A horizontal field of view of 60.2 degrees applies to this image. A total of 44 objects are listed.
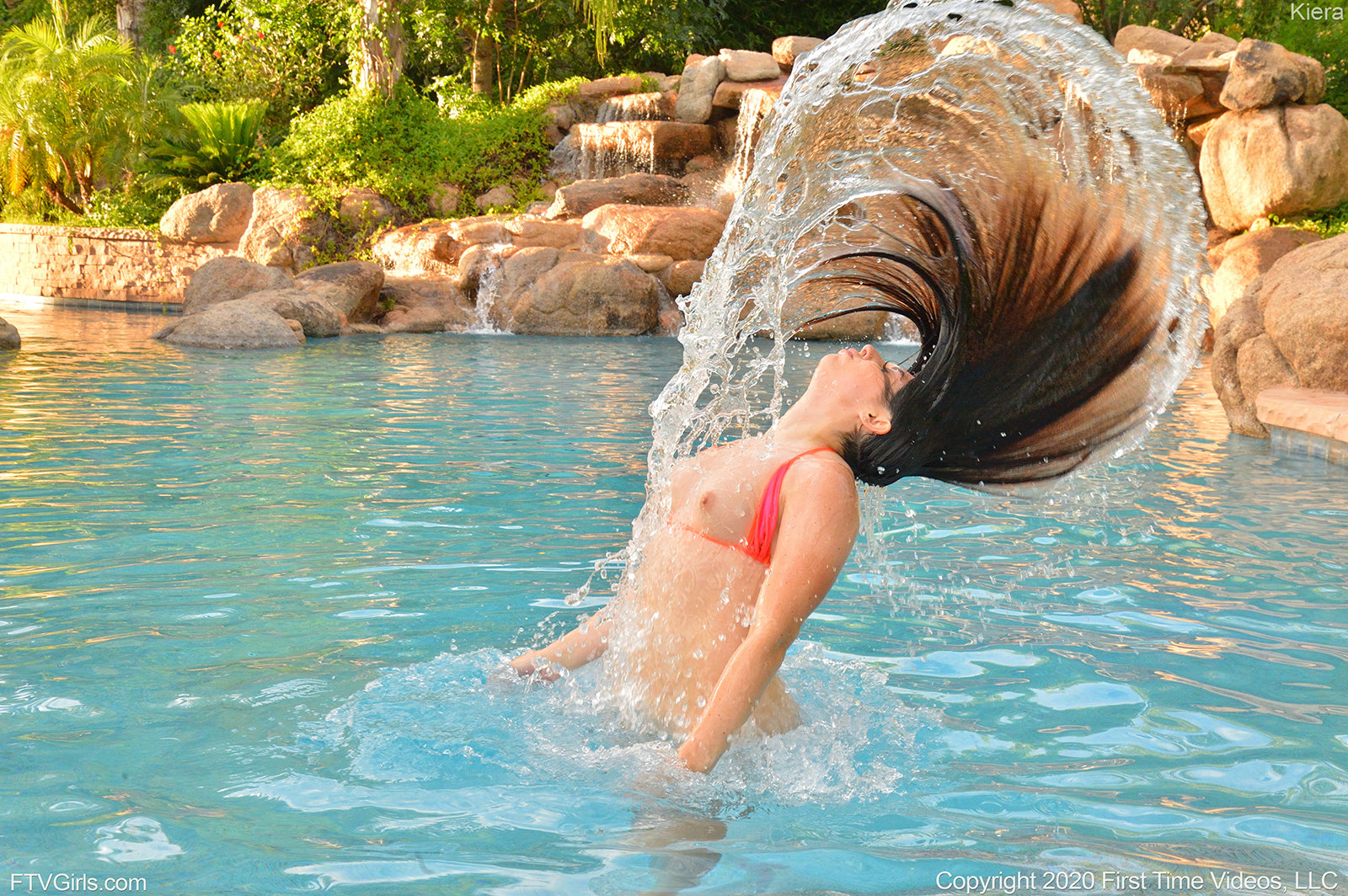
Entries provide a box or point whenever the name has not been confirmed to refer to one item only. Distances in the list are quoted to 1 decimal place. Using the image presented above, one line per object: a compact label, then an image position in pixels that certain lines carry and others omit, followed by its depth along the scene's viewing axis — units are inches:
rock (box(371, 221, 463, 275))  844.0
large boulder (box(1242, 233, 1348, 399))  345.1
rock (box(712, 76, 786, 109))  934.4
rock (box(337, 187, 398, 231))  910.4
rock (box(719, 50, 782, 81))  943.0
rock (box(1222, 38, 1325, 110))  724.7
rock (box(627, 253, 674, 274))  763.4
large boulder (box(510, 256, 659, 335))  718.5
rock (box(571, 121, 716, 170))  940.0
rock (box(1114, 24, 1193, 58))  813.9
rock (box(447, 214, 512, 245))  828.6
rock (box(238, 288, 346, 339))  641.6
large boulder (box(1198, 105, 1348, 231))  724.7
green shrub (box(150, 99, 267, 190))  949.2
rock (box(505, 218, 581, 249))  815.7
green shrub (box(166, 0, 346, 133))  1075.9
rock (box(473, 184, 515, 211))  965.8
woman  112.3
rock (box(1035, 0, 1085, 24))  889.5
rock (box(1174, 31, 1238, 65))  793.6
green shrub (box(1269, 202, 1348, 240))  721.6
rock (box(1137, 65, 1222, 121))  772.6
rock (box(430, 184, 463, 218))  974.4
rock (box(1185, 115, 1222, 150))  799.7
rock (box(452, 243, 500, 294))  767.7
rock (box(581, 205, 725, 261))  774.5
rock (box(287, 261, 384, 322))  717.3
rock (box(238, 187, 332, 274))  863.1
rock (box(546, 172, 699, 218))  866.8
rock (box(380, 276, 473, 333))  737.6
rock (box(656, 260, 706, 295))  749.3
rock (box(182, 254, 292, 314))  717.9
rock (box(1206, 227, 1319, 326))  677.9
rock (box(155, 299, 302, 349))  578.2
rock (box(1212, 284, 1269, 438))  382.3
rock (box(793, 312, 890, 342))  718.5
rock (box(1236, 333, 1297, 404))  367.2
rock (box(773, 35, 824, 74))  951.6
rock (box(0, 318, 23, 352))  529.0
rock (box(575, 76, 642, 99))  1030.8
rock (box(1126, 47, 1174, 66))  775.1
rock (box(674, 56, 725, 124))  951.6
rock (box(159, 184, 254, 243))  895.7
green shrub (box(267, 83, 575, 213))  957.8
